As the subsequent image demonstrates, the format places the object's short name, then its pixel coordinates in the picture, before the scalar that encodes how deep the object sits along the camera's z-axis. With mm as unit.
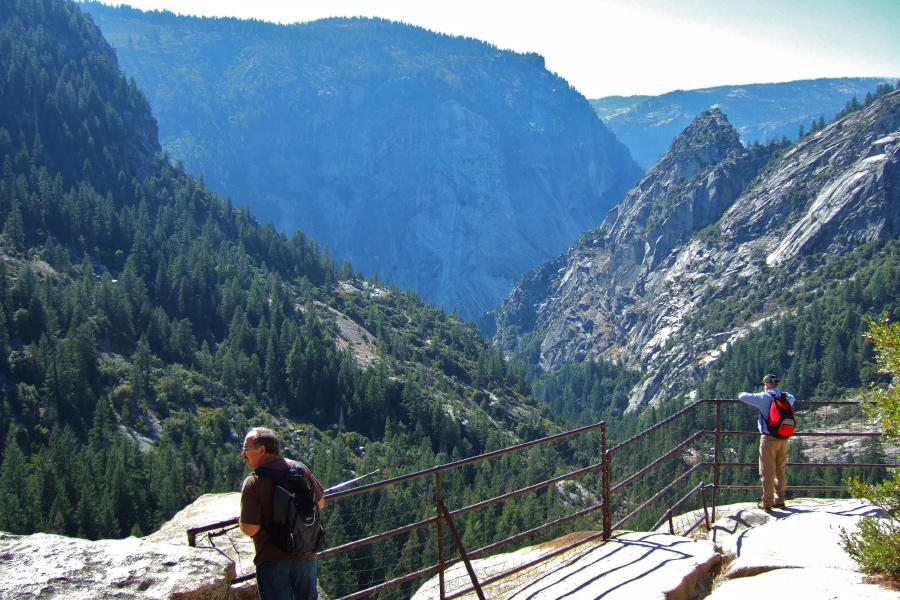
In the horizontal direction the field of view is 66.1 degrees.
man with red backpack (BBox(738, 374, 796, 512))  12656
